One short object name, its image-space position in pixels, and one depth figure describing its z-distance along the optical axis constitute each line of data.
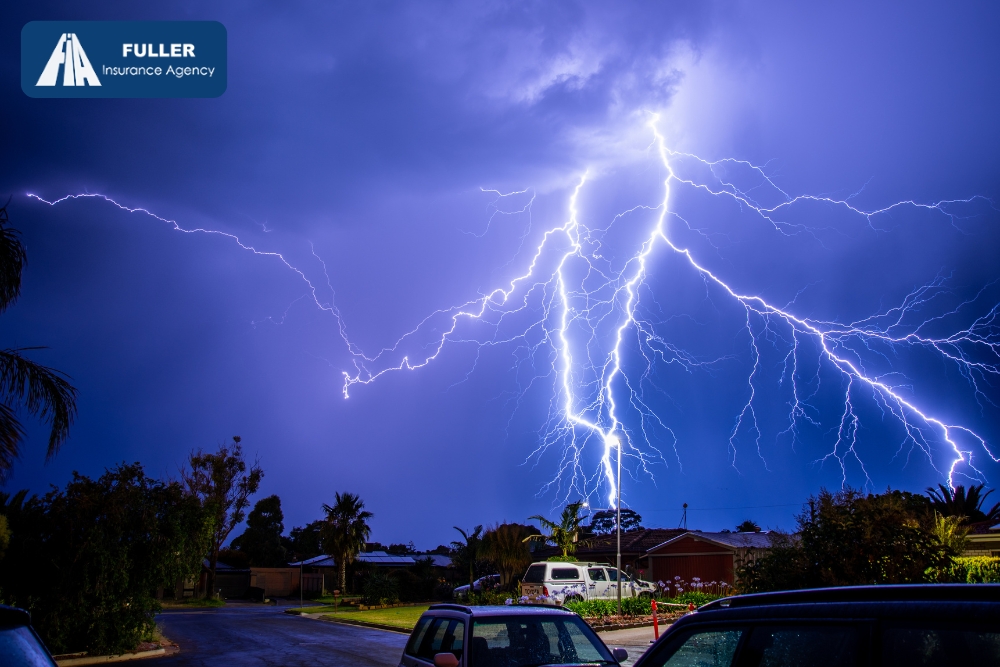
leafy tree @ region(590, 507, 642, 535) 85.94
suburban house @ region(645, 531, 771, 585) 34.50
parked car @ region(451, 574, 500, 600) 34.74
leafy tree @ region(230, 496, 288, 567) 71.81
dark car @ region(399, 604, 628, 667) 6.05
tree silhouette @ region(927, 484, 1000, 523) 41.78
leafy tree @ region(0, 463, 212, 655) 16.73
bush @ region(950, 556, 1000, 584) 11.22
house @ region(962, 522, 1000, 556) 21.58
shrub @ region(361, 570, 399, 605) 39.34
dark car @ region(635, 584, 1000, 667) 1.99
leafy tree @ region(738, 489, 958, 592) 10.63
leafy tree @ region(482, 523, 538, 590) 35.66
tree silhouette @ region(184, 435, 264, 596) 49.38
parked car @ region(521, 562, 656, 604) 24.52
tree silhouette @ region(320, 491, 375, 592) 51.62
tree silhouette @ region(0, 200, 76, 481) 13.41
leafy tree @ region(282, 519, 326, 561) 77.99
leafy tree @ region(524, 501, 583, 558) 37.47
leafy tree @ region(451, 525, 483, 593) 45.22
